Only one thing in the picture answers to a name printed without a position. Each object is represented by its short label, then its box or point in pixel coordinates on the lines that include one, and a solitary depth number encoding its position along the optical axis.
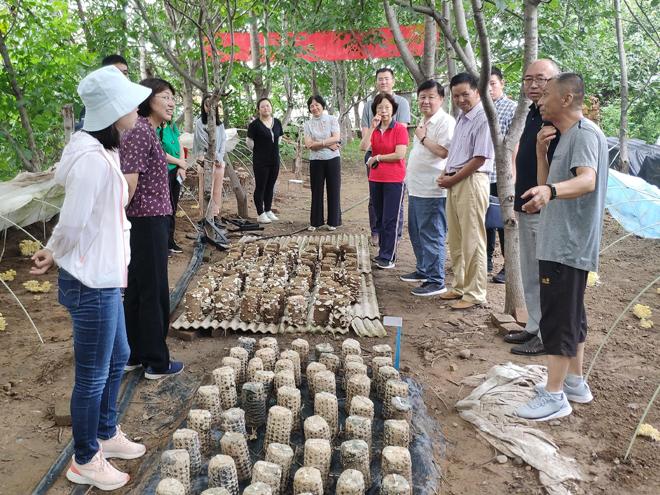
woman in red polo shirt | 4.95
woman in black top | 6.87
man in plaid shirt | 4.32
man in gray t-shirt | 2.36
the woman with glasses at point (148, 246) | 2.70
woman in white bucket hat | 1.91
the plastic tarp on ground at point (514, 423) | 2.23
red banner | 8.29
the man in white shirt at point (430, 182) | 4.30
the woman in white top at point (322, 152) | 6.29
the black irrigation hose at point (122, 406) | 2.15
